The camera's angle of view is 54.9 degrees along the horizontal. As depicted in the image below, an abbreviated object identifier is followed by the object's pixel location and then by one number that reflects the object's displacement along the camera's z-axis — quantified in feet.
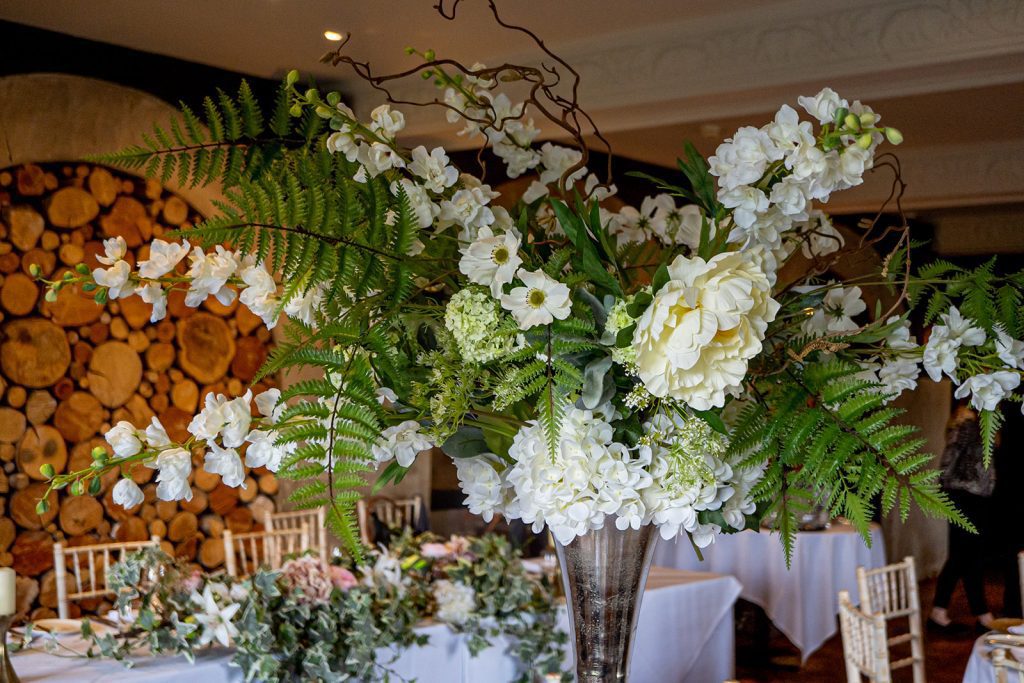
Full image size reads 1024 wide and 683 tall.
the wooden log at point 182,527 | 16.22
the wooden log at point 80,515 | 14.65
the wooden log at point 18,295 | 14.20
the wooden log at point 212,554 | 16.61
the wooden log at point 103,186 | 15.42
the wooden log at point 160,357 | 16.02
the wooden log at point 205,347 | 16.56
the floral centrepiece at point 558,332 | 2.53
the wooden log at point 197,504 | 16.48
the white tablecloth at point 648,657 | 6.94
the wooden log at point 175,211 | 16.46
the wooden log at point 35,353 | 14.19
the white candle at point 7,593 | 6.25
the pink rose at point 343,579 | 7.41
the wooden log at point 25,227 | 14.29
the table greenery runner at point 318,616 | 6.79
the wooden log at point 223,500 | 16.90
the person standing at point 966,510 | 21.35
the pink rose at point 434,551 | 8.76
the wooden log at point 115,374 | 15.24
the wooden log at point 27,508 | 14.05
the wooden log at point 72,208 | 14.82
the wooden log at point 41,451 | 14.19
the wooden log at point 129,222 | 15.62
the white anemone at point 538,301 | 2.54
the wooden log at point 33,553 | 14.05
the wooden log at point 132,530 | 15.38
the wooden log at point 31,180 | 14.40
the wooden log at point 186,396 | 16.38
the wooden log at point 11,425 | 14.02
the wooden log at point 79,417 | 14.69
